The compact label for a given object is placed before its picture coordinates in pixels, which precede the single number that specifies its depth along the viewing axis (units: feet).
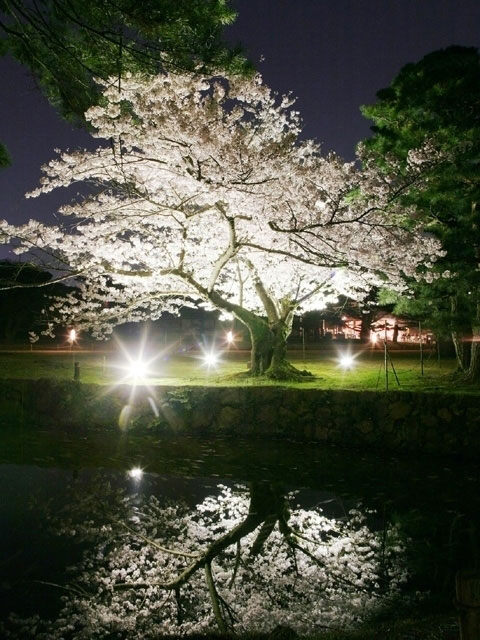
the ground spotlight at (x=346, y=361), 66.02
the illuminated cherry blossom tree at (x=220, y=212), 36.37
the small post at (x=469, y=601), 8.77
